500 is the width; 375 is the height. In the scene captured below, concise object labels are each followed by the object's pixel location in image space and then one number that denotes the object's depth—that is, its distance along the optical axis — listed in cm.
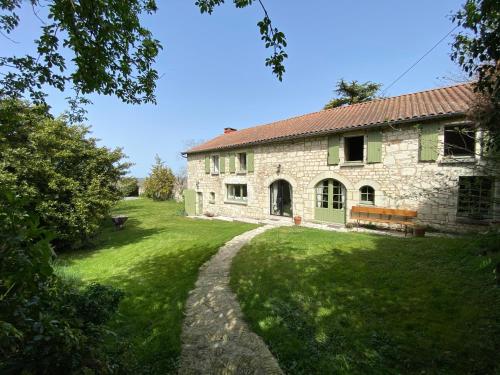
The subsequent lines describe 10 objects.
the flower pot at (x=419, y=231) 910
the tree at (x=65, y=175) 818
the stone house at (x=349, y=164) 927
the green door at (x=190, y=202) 1994
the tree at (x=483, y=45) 269
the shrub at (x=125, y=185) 1107
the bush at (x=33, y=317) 136
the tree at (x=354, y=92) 2431
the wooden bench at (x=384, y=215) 993
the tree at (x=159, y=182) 2962
